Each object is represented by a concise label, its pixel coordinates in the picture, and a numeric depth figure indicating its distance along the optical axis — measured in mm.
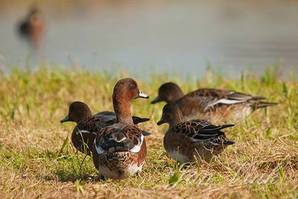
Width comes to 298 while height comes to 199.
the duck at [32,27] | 43969
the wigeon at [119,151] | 12406
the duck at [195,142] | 13445
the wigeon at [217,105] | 18641
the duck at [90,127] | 14984
